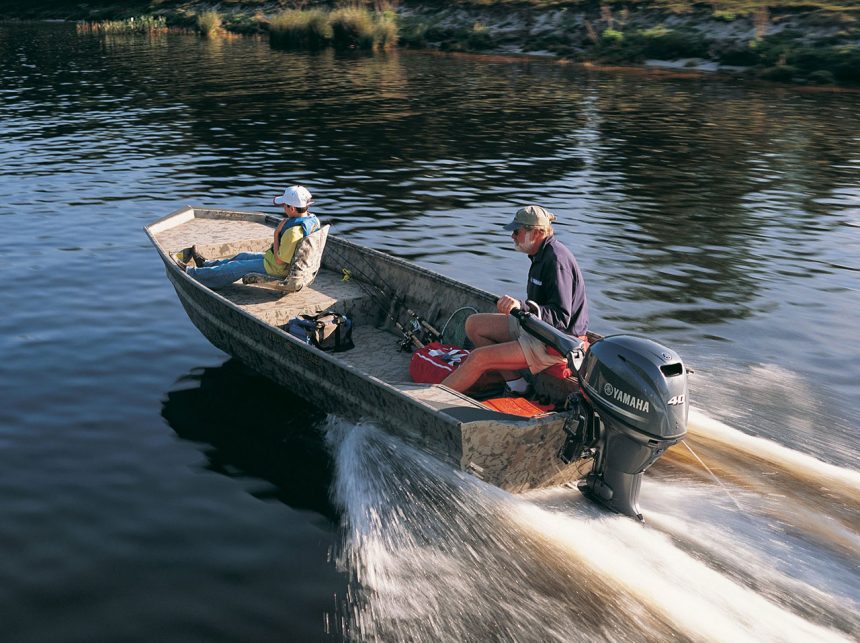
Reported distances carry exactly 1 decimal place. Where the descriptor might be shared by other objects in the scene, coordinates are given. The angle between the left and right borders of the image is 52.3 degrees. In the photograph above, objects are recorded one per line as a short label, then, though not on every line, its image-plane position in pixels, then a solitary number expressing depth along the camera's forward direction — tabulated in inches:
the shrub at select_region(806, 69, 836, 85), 1411.2
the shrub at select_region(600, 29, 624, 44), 1769.2
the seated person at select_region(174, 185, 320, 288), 429.1
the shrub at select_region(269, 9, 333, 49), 2111.2
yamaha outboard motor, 263.1
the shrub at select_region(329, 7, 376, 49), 2065.7
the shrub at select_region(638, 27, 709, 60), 1652.3
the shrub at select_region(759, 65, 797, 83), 1455.1
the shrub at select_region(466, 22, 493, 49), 1969.7
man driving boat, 311.7
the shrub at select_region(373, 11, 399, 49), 2048.5
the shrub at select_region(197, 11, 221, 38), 2413.9
